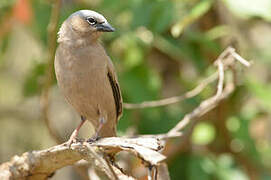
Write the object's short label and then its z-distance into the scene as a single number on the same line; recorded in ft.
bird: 25.70
